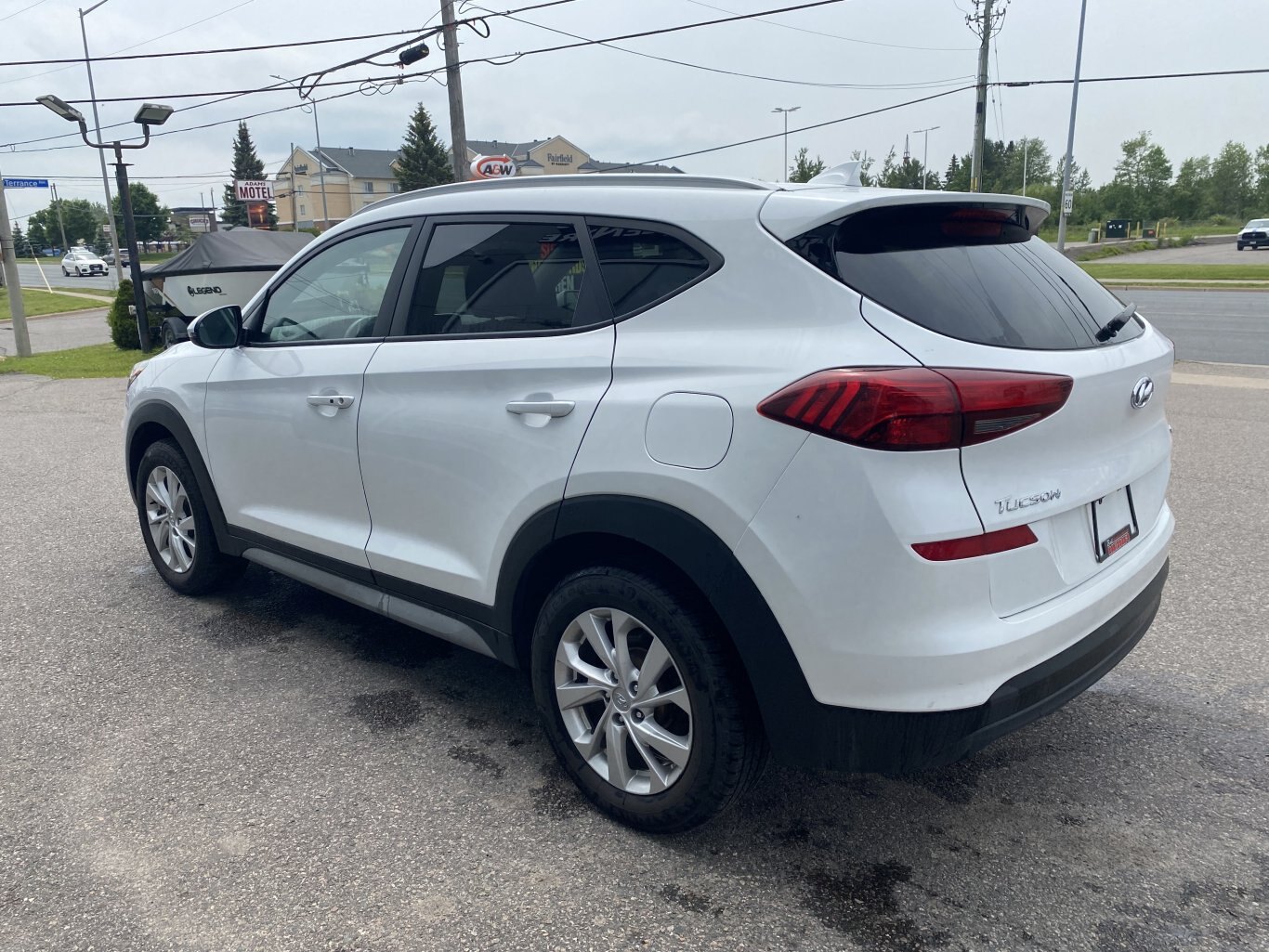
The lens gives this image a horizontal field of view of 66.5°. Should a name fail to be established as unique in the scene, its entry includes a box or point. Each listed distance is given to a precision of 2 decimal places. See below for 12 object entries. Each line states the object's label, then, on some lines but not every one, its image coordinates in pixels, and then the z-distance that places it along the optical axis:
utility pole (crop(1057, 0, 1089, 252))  29.06
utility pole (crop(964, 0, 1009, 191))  22.91
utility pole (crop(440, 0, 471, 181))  17.34
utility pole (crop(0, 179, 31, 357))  17.44
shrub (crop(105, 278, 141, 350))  18.02
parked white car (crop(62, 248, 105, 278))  63.25
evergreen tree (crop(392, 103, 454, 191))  72.56
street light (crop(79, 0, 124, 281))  28.63
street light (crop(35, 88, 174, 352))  15.68
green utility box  59.59
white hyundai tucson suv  2.20
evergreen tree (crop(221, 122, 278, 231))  93.88
